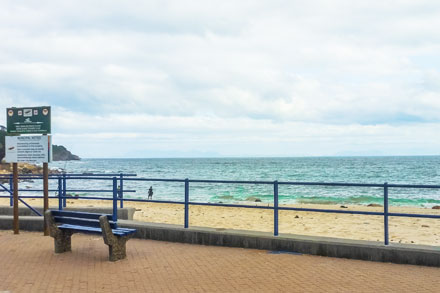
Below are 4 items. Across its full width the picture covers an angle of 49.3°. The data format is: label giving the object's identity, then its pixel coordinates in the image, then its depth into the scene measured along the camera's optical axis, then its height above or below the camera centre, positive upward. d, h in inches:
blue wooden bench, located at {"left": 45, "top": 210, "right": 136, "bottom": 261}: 285.3 -47.1
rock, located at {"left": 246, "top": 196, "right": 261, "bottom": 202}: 1237.9 -117.0
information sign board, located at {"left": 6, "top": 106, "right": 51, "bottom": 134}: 393.1 +27.9
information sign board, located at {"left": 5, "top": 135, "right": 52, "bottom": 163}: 395.5 +3.9
